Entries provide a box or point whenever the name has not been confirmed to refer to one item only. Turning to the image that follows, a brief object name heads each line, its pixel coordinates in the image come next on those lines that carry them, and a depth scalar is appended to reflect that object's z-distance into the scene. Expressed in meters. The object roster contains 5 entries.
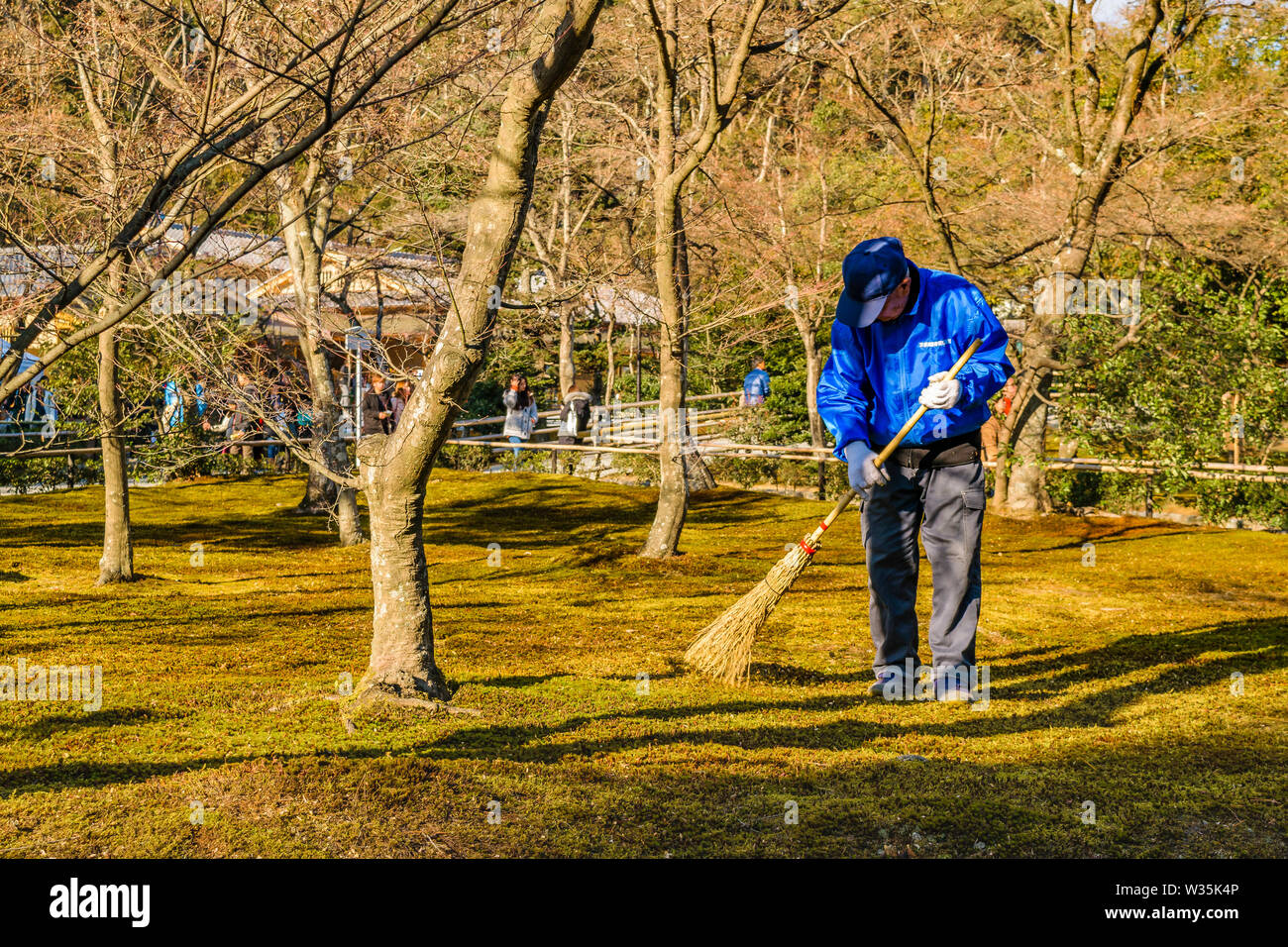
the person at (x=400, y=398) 19.21
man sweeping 5.52
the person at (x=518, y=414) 21.96
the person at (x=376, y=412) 17.27
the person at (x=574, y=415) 21.70
